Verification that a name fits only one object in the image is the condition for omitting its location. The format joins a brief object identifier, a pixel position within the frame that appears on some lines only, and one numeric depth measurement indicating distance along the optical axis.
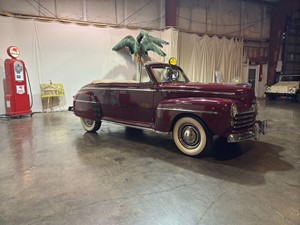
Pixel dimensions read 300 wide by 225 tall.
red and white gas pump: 6.50
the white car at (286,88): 10.33
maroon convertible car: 2.97
